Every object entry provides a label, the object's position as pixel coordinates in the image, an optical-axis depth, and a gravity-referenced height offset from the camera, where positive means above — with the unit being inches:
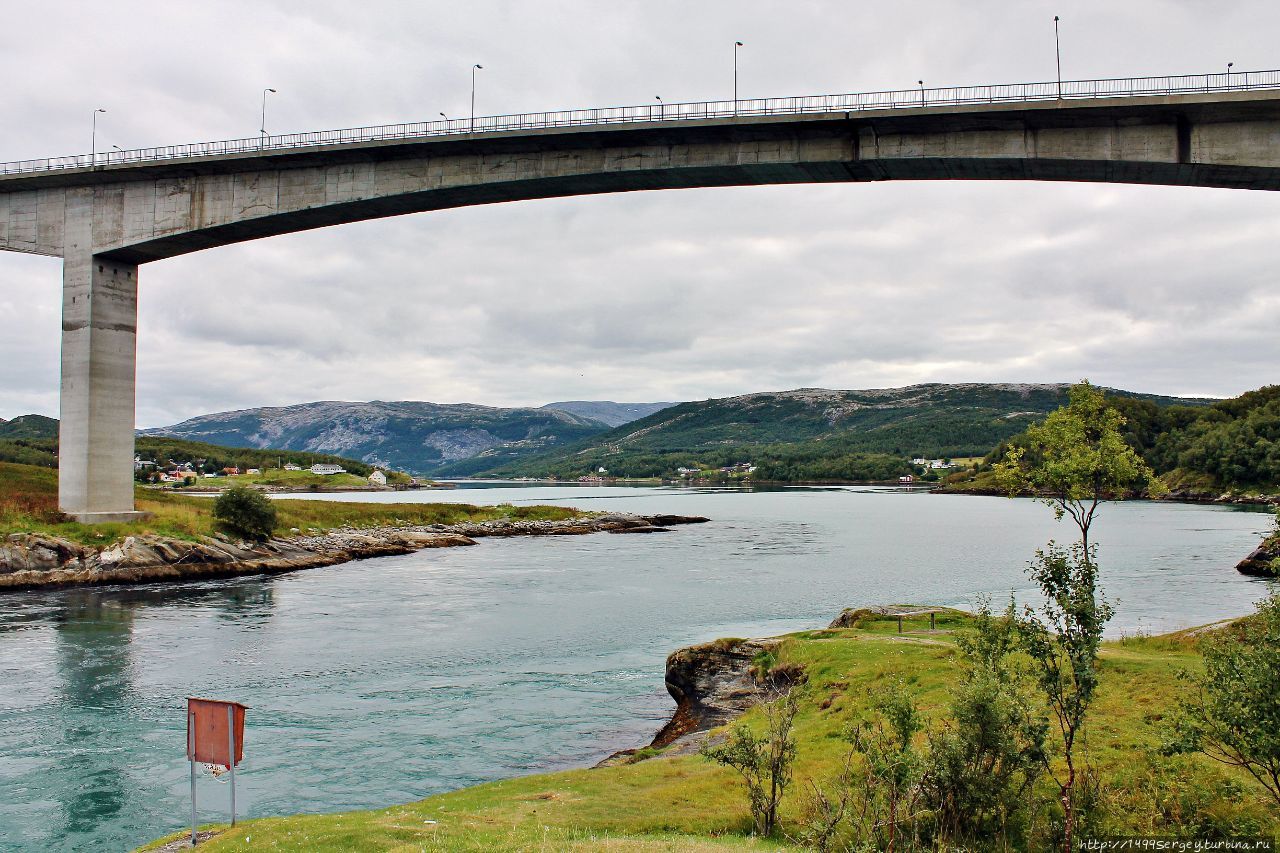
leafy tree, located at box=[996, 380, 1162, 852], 511.8 -22.5
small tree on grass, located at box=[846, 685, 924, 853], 489.4 -193.0
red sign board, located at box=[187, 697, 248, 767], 526.0 -168.0
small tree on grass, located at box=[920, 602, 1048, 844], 488.4 -184.5
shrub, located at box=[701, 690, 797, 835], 541.3 -198.8
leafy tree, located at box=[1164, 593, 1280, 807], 426.3 -132.0
